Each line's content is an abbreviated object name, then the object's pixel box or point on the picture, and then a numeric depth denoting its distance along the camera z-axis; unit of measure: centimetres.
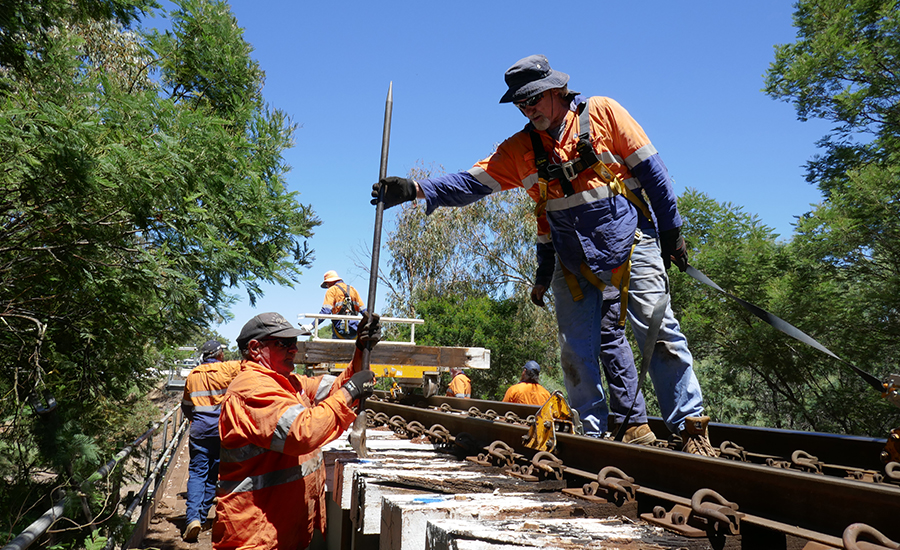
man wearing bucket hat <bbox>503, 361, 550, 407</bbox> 955
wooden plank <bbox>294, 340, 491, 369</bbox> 762
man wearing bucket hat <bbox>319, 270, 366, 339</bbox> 1192
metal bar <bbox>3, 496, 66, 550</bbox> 242
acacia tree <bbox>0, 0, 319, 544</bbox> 455
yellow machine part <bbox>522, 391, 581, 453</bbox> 301
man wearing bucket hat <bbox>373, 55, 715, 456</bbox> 326
